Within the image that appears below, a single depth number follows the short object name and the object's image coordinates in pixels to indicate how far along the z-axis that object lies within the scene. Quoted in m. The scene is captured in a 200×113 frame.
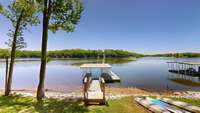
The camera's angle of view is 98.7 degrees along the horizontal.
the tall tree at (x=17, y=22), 4.69
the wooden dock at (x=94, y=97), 3.95
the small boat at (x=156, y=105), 3.30
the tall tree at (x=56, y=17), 4.33
